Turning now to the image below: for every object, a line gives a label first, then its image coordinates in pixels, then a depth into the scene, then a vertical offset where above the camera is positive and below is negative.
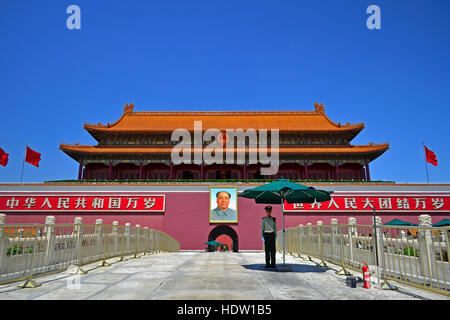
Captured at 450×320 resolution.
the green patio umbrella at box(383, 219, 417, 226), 18.14 +0.12
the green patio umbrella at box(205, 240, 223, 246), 21.99 -1.51
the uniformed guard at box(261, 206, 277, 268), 7.51 -0.23
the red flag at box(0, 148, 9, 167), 22.86 +4.82
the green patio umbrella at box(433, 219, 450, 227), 16.73 +0.08
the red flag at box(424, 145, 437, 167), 24.59 +5.61
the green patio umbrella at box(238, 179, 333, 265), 7.64 +0.81
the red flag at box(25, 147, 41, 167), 23.92 +5.13
